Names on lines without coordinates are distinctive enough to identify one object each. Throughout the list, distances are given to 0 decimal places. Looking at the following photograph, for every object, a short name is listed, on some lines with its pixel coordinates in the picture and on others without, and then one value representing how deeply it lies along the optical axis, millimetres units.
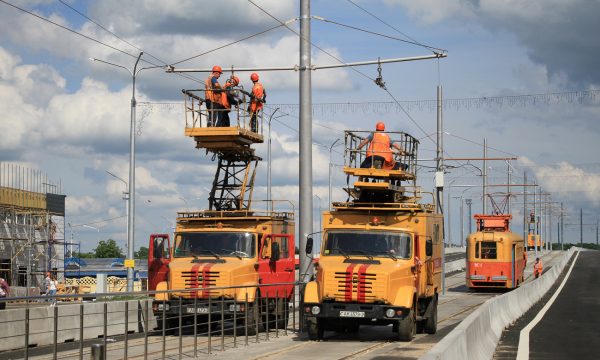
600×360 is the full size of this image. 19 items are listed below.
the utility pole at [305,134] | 26375
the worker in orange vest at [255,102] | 28453
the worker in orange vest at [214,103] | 27375
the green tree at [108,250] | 153875
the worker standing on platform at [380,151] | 24938
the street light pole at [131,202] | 36844
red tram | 53156
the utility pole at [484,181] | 66994
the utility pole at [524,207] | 89250
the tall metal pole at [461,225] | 124438
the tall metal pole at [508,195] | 74862
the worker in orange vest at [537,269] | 66888
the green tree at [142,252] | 145238
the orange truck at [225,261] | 23191
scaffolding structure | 53512
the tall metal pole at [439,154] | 46812
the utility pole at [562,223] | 185725
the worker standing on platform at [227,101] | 27719
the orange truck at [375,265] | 21109
